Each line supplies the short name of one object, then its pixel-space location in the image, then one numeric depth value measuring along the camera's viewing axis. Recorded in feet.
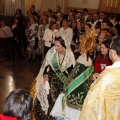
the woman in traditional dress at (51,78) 11.91
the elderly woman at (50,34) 22.11
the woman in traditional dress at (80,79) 10.52
